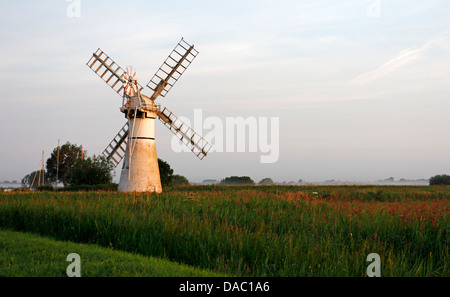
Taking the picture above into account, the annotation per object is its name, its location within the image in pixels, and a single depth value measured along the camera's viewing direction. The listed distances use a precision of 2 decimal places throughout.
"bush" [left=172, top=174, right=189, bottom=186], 67.69
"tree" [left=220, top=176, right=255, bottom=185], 76.38
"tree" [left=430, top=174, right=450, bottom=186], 70.17
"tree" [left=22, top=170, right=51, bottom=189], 58.94
